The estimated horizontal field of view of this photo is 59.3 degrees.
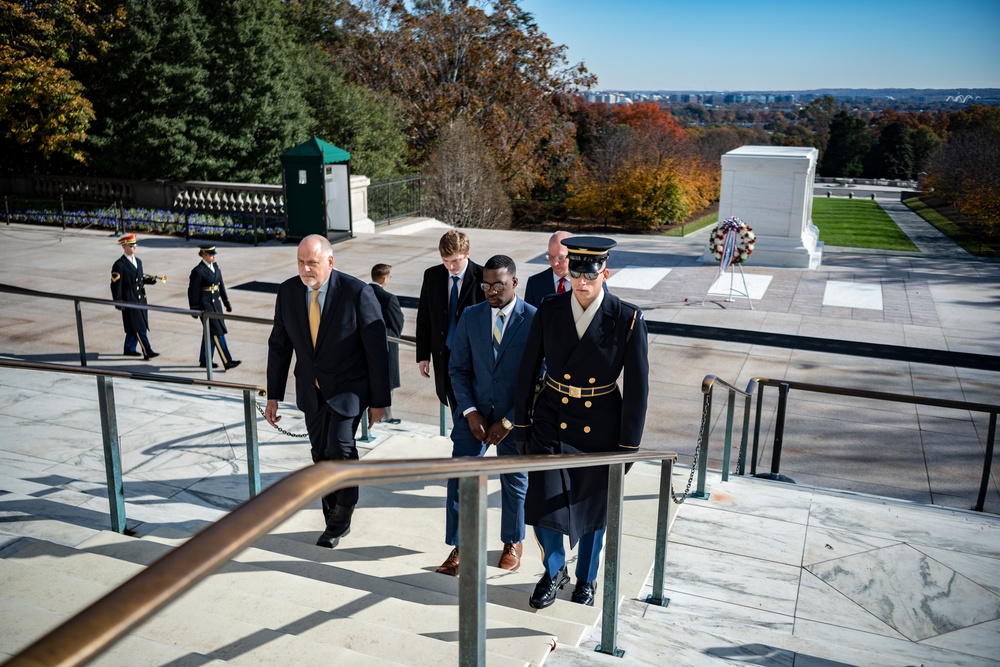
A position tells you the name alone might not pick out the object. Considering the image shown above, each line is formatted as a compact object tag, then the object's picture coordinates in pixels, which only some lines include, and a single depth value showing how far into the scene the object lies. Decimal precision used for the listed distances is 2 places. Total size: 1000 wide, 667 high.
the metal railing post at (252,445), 5.45
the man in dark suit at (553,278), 6.48
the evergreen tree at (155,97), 26.52
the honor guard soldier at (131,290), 11.12
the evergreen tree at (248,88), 28.02
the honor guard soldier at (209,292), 10.77
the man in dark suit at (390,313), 8.29
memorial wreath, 15.70
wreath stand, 15.33
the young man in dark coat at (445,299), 5.91
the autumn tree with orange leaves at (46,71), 24.14
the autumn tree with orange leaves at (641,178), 35.41
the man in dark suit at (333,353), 5.22
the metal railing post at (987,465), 6.80
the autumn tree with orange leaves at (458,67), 39.97
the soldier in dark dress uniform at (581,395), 4.59
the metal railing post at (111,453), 4.83
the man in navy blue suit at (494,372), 5.05
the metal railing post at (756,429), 7.73
